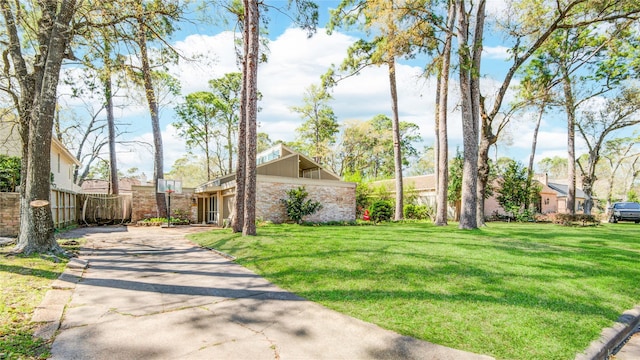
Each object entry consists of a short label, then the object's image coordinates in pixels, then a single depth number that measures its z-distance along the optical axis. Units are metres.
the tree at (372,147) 31.62
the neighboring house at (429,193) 23.72
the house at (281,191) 15.62
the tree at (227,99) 28.66
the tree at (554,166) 58.06
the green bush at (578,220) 16.16
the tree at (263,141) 37.69
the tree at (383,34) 11.57
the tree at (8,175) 10.97
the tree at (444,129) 13.58
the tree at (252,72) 9.33
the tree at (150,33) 7.66
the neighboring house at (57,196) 10.16
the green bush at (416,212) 22.16
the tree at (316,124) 29.86
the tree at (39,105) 6.46
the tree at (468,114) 10.61
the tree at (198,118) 27.98
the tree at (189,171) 36.32
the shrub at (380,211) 17.42
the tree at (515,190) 21.45
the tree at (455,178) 20.83
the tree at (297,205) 15.70
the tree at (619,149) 26.47
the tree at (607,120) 18.77
